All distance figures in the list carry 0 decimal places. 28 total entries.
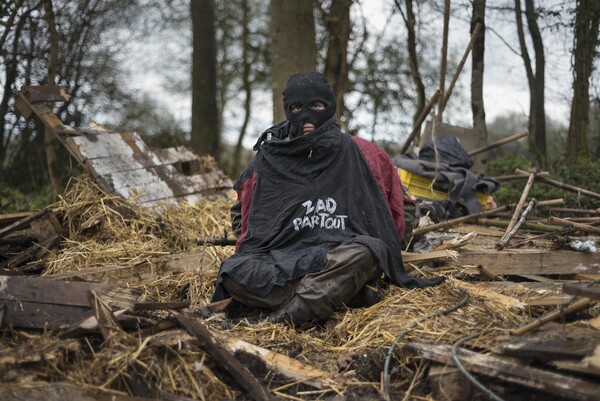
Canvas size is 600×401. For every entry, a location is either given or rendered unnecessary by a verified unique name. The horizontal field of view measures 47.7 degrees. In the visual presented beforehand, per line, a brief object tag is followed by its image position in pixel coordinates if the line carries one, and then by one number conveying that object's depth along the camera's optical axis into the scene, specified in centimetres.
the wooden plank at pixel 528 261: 500
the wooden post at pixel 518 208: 569
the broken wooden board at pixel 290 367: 335
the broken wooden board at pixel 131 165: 672
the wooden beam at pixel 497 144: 765
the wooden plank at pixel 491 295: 404
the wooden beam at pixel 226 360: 316
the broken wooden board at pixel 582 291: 318
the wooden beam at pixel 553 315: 331
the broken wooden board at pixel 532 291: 400
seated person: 419
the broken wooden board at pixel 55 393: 283
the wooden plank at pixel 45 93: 695
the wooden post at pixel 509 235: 517
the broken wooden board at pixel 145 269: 514
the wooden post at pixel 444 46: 806
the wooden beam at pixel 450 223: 582
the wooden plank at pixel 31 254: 556
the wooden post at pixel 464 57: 799
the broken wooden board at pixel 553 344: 296
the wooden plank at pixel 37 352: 303
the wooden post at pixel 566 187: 635
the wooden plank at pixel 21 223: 576
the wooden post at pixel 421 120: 761
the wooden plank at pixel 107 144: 681
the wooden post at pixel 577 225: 513
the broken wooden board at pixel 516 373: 279
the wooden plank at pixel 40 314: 353
